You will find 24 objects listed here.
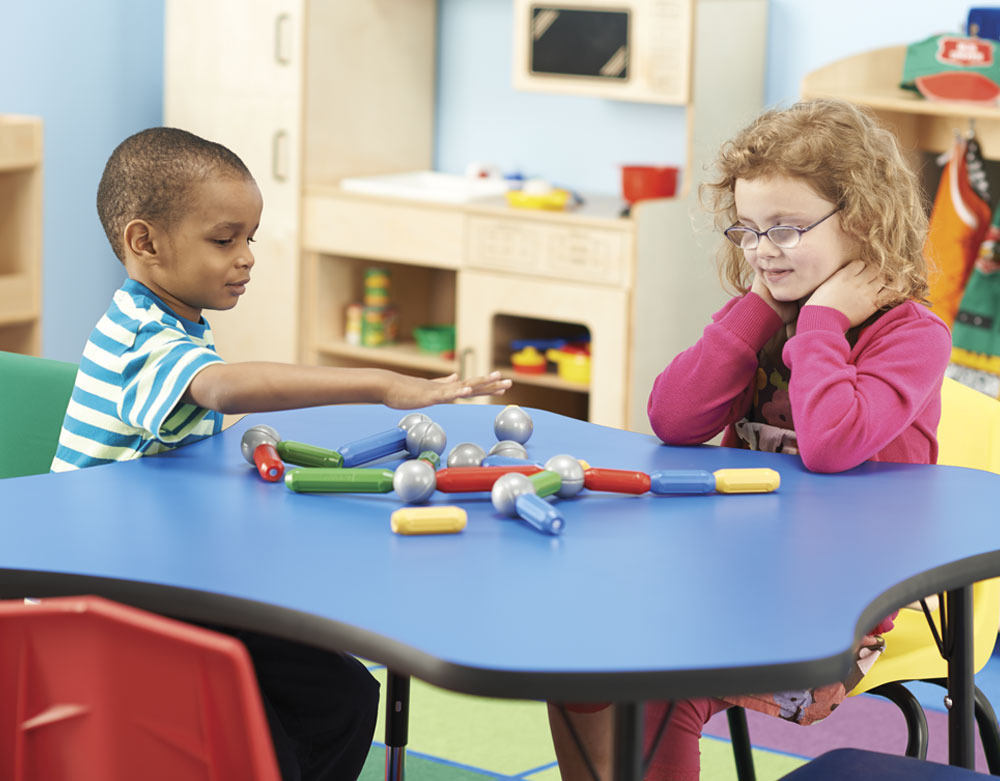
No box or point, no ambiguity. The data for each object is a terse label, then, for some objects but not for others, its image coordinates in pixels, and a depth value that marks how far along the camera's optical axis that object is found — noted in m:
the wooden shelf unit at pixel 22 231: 4.47
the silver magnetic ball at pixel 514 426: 2.88
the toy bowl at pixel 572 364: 5.12
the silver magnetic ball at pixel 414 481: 2.65
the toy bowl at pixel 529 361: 5.24
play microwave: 4.87
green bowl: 5.56
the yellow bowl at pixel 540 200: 5.07
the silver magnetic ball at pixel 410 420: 2.86
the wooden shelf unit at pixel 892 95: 4.38
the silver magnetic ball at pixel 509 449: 2.80
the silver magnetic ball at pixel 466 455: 2.76
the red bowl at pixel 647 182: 5.10
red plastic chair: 2.30
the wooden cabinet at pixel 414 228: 4.93
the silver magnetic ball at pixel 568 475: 2.68
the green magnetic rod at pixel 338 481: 2.67
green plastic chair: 3.04
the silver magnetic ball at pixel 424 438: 2.82
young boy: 2.76
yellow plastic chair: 2.90
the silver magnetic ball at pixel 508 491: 2.62
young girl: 2.83
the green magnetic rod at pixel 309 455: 2.76
